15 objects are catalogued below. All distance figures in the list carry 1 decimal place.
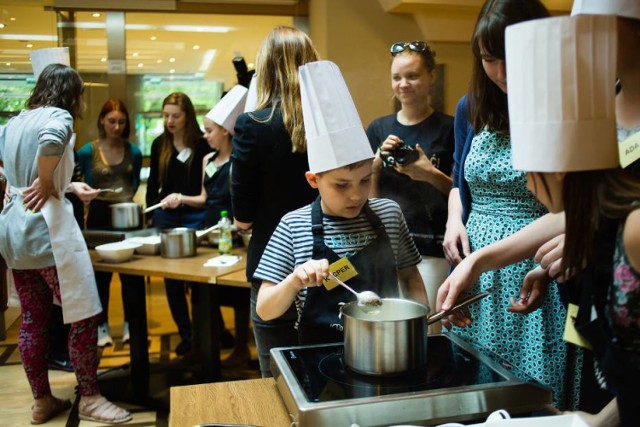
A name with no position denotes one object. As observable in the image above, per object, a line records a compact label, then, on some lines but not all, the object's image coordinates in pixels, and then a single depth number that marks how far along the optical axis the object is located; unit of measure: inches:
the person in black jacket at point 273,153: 69.8
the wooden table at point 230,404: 39.6
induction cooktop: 35.1
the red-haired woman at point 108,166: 138.7
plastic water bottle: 113.4
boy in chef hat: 51.7
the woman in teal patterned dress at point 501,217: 49.5
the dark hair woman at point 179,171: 132.7
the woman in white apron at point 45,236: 98.4
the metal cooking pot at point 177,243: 113.3
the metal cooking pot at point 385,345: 38.4
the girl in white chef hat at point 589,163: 28.4
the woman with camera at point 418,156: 78.1
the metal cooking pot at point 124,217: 128.9
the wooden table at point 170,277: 101.9
